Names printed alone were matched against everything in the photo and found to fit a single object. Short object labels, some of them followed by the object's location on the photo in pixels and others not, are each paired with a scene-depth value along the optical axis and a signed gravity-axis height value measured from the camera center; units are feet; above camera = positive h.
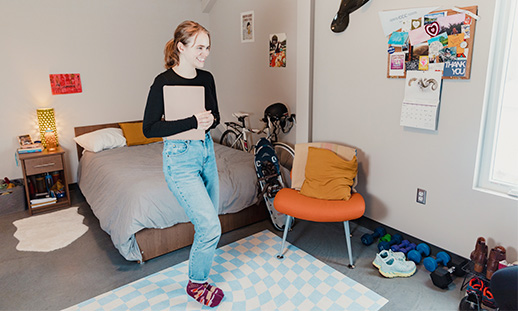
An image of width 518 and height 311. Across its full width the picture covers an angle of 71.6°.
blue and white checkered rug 6.96 -4.34
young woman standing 6.16 -1.22
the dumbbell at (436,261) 7.79 -4.08
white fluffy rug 9.45 -4.26
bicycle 12.15 -2.28
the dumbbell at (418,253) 8.22 -4.12
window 6.63 -0.83
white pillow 12.60 -2.20
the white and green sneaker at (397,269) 7.81 -4.21
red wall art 12.80 -0.19
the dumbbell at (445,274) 7.29 -4.14
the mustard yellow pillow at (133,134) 13.69 -2.17
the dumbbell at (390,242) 8.68 -4.08
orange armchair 8.04 -2.98
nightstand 11.37 -2.85
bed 8.26 -3.08
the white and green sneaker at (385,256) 8.08 -4.09
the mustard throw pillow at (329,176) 8.66 -2.50
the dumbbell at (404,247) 8.50 -4.10
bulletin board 7.06 +0.57
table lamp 12.34 -1.65
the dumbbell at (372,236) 9.09 -4.11
